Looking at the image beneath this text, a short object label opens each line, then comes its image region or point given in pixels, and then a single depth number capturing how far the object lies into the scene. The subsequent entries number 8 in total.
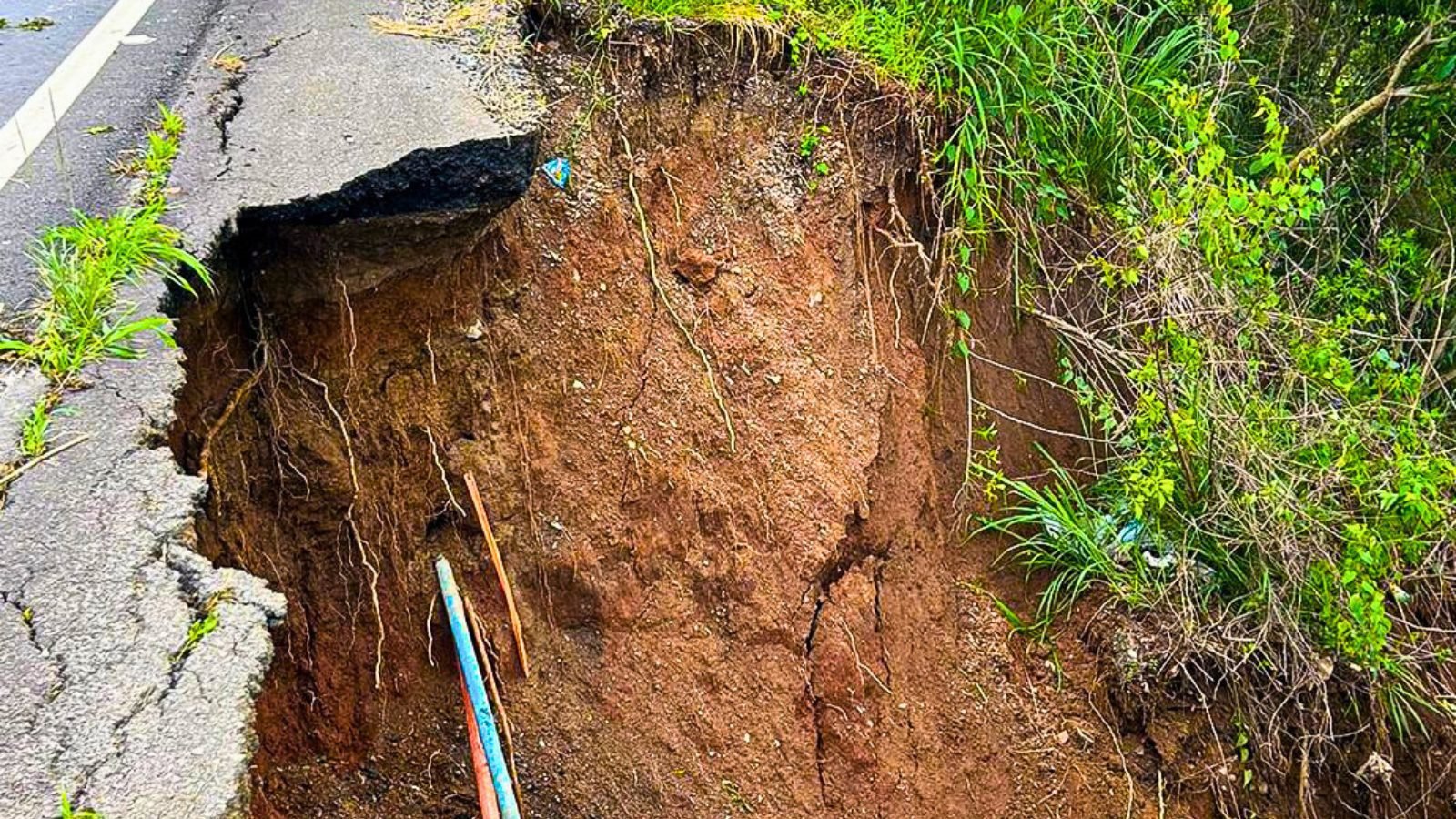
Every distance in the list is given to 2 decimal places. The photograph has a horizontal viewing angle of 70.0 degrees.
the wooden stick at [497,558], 3.24
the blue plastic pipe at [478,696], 2.94
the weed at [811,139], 3.69
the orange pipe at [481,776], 2.96
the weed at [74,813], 1.42
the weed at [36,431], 2.00
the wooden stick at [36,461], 1.95
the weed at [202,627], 1.66
